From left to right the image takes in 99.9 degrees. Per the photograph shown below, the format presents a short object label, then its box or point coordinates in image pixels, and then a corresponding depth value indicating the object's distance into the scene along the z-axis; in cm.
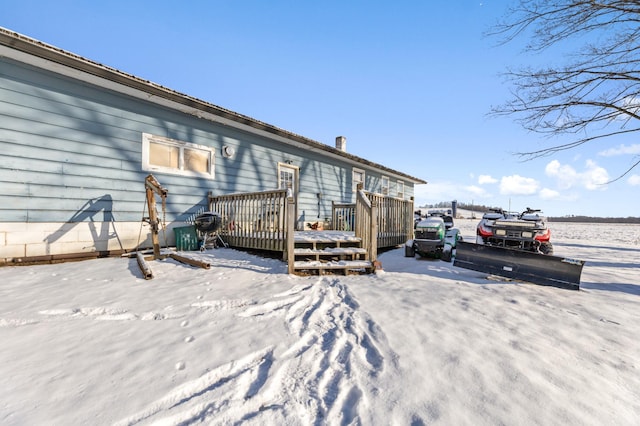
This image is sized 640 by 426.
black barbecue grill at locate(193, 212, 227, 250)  630
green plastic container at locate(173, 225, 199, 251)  638
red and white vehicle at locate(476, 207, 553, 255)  596
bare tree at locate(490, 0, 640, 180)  559
